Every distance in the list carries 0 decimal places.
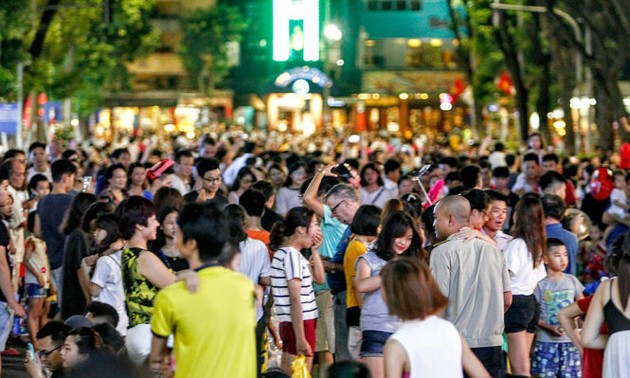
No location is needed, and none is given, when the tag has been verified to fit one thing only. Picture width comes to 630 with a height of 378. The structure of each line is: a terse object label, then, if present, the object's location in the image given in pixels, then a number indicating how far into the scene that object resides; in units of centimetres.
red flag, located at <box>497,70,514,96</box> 4997
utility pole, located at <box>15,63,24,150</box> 3098
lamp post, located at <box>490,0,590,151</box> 3509
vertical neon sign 9306
